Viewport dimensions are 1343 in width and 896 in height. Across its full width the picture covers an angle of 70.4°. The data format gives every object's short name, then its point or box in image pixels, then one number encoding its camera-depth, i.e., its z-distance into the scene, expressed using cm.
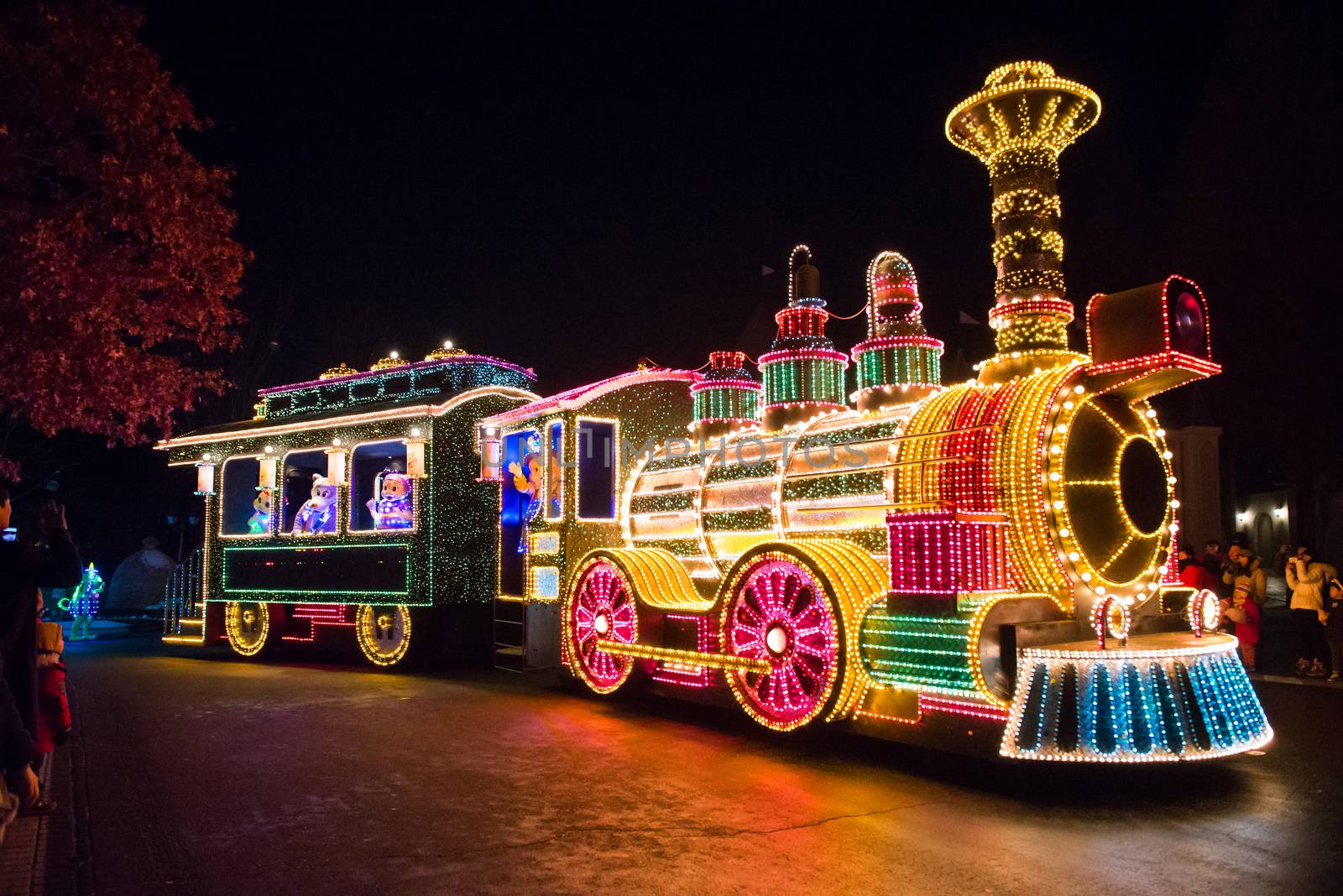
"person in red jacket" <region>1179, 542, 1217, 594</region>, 884
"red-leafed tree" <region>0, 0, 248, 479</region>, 829
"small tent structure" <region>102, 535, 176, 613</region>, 2025
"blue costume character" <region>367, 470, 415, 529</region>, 996
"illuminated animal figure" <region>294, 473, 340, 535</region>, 1069
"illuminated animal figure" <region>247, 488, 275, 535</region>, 1116
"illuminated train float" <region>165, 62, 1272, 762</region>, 486
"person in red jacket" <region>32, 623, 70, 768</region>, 484
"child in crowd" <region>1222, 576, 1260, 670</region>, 901
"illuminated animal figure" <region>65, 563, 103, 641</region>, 1620
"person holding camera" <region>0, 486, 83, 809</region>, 355
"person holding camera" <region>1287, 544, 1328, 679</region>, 879
